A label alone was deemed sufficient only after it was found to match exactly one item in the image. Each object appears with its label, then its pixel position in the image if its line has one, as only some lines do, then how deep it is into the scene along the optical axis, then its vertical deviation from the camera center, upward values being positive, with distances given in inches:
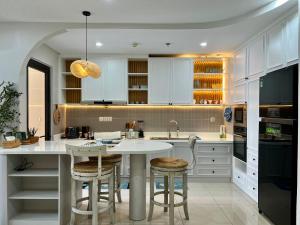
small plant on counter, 127.8 -11.8
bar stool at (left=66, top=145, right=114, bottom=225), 95.9 -26.0
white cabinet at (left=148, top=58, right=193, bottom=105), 196.2 +26.7
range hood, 197.2 +8.9
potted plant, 117.7 +2.7
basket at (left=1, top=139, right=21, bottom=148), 110.2 -14.9
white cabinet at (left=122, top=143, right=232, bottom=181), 182.9 -35.0
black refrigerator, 96.8 -14.8
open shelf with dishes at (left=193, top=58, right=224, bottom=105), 200.6 +27.9
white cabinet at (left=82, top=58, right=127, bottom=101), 196.9 +24.1
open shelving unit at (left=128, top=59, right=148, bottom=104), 206.7 +29.0
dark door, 156.1 +10.4
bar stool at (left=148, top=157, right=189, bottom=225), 111.1 -29.1
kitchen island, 107.3 -36.4
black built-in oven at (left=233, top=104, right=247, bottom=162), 157.9 -14.1
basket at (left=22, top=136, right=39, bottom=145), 121.8 -15.0
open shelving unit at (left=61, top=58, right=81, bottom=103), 206.1 +23.5
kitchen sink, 191.9 -20.8
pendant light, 112.1 +21.0
